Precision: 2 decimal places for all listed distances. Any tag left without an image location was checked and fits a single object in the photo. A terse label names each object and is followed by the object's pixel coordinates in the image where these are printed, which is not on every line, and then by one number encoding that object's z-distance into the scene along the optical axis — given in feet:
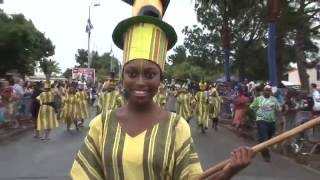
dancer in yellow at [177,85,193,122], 27.91
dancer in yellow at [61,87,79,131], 26.71
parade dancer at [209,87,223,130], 27.88
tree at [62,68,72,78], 119.60
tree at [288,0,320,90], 36.37
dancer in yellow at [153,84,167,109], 23.66
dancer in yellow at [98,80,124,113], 21.96
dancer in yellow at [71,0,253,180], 3.80
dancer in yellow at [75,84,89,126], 27.35
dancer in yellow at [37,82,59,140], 22.35
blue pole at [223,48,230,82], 41.27
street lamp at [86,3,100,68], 67.76
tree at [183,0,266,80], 50.01
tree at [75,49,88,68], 140.87
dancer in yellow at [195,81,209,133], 26.78
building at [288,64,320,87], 113.34
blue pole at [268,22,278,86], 24.72
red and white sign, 64.41
